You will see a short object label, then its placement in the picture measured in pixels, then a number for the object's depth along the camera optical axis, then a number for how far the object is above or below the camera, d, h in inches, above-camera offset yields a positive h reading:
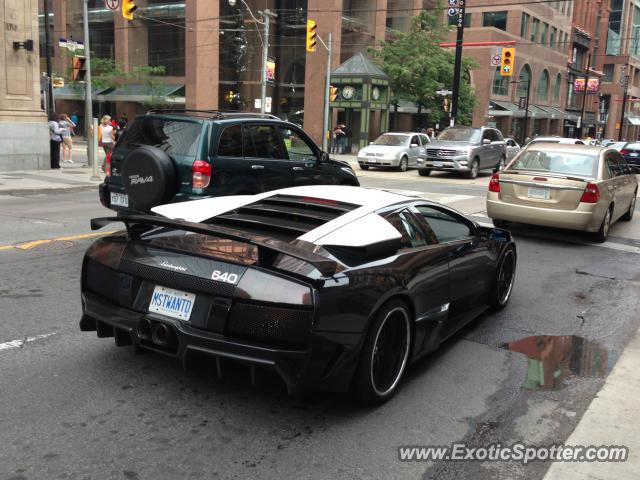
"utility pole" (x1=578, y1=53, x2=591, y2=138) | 2506.5 +196.9
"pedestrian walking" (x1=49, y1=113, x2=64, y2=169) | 814.5 -38.8
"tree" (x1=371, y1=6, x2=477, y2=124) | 1493.6 +152.1
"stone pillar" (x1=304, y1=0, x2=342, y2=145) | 1743.4 +168.6
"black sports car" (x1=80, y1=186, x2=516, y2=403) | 141.0 -39.6
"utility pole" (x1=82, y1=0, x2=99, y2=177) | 774.1 +4.0
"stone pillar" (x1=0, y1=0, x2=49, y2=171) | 738.8 +22.9
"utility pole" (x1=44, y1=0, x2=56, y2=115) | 1113.4 +49.1
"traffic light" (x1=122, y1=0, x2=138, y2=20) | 831.1 +140.1
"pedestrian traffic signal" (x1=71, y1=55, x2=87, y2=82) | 789.2 +56.1
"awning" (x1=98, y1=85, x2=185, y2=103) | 1795.0 +64.1
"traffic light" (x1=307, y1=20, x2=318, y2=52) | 1139.3 +155.7
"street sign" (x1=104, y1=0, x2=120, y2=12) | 824.3 +142.1
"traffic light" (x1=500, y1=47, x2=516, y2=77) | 1278.8 +147.7
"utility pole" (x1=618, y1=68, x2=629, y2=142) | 3188.0 +276.5
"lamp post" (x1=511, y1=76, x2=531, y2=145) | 2183.1 +166.4
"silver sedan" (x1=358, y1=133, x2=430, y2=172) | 1034.1 -42.7
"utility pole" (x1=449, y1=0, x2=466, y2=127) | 1192.8 +128.2
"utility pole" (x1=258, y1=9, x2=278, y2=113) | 1187.3 +103.9
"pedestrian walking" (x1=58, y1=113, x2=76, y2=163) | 917.6 -33.1
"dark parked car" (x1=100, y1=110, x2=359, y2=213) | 312.8 -21.6
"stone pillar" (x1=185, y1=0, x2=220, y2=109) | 1758.1 +190.7
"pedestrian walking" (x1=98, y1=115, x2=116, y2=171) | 794.2 -24.8
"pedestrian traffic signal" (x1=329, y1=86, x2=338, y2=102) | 1379.2 +65.8
